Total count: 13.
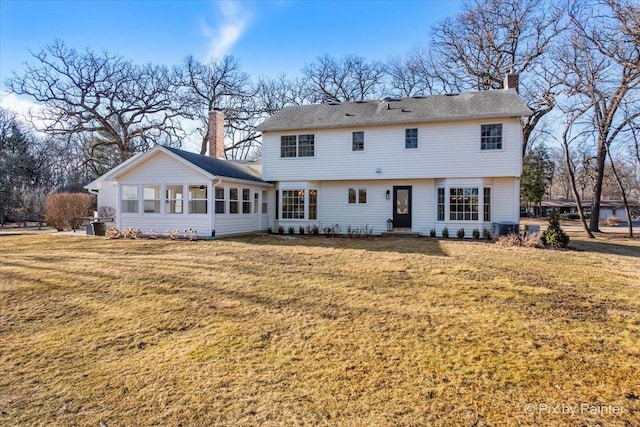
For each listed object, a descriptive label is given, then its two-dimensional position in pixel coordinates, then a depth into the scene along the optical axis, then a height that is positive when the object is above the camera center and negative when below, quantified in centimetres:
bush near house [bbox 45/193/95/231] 1953 +34
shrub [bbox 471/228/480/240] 1502 -76
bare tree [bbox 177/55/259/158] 3597 +1227
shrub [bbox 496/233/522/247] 1267 -89
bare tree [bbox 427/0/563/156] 2370 +1243
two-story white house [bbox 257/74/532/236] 1485 +235
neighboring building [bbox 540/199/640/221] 4119 +98
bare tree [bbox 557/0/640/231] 1519 +700
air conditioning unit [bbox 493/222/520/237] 1430 -49
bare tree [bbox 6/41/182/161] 3089 +1082
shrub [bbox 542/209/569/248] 1245 -69
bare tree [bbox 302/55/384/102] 3591 +1375
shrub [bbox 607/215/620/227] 3335 -63
